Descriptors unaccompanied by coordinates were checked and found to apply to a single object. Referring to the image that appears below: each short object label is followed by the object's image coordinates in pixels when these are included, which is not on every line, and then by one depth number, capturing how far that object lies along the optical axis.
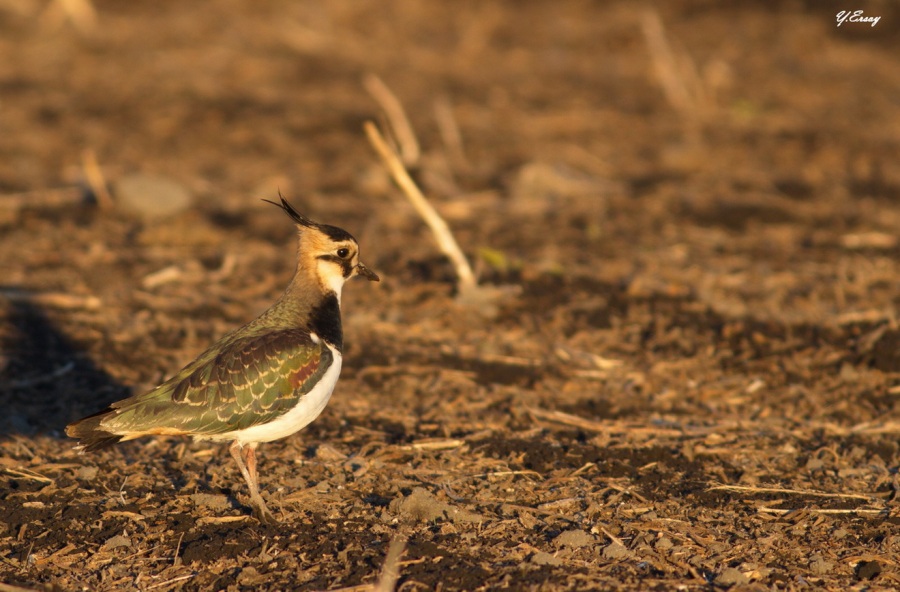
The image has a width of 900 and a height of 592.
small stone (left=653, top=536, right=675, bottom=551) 13.02
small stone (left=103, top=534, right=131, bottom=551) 13.02
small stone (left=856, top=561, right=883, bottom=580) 12.46
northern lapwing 13.73
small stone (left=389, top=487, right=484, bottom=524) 13.73
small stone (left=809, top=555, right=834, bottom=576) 12.56
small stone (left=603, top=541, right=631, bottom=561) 12.80
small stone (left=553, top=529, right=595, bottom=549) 13.05
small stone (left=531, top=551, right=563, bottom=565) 12.59
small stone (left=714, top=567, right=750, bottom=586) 12.23
